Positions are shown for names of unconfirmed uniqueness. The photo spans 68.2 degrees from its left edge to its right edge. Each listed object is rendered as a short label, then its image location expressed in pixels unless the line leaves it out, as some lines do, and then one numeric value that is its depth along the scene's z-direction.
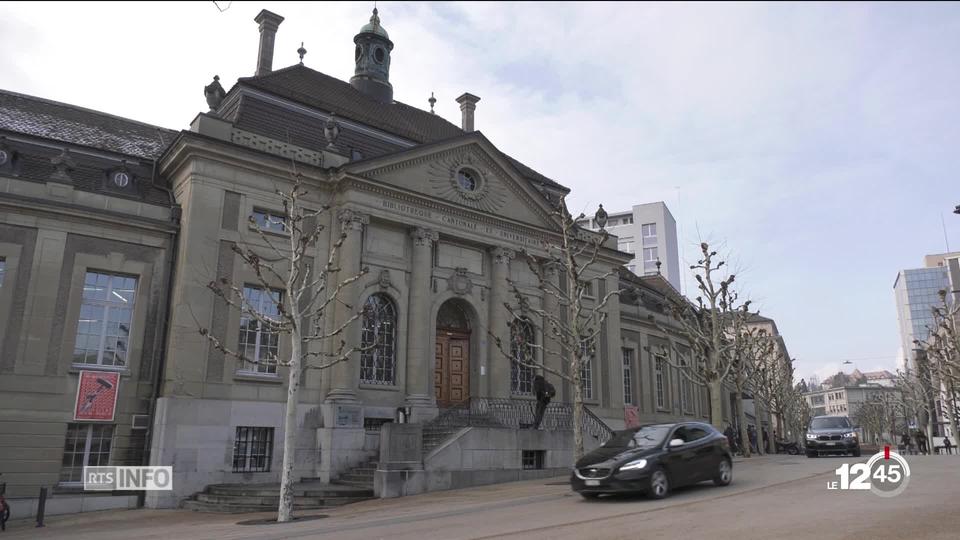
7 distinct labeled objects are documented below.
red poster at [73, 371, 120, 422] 18.42
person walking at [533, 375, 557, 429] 21.64
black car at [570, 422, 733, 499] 13.61
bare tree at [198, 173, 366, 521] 20.97
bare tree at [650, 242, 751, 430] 28.73
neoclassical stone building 18.69
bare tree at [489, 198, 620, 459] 20.03
